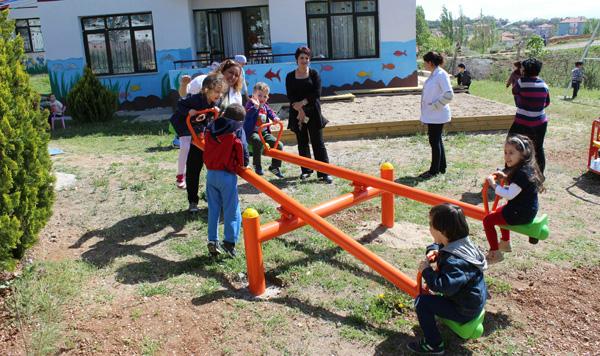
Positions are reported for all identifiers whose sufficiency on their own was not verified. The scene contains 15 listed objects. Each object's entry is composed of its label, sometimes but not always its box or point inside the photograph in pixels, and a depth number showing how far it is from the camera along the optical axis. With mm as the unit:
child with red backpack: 4469
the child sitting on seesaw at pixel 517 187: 3650
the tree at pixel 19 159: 4074
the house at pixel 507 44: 64788
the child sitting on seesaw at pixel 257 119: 6598
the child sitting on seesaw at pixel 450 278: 3043
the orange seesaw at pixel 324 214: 3486
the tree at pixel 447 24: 54500
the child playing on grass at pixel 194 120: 5203
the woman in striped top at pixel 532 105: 5965
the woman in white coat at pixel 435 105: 6758
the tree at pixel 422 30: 47688
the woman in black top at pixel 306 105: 6719
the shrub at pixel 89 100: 13531
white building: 15773
